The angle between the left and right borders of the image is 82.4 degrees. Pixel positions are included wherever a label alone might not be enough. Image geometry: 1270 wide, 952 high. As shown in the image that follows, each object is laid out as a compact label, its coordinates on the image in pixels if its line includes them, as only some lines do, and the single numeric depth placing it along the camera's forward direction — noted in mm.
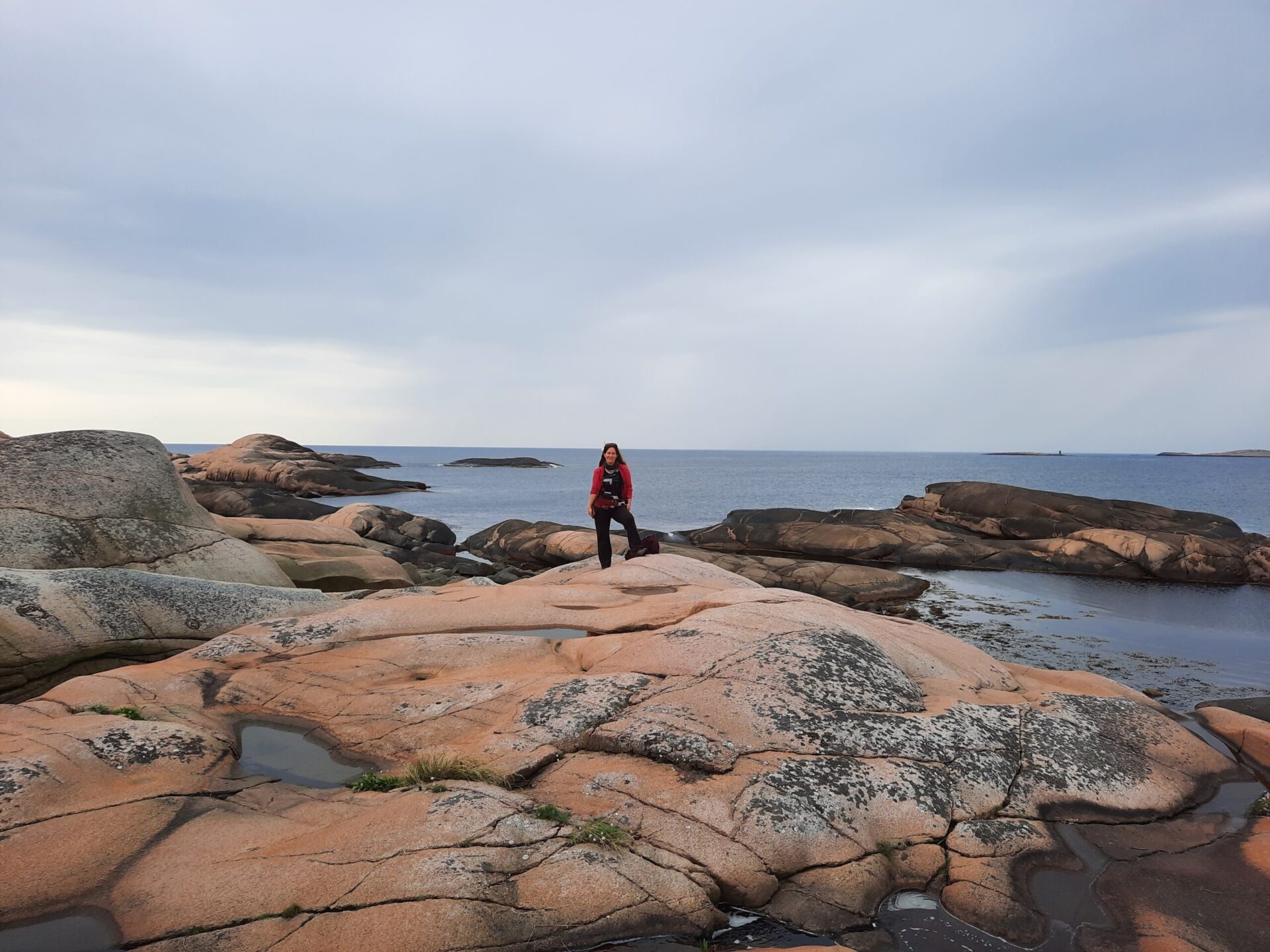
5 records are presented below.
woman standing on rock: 14961
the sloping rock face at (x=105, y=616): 10562
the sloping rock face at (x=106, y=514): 14773
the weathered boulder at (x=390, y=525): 34812
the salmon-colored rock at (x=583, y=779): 5434
